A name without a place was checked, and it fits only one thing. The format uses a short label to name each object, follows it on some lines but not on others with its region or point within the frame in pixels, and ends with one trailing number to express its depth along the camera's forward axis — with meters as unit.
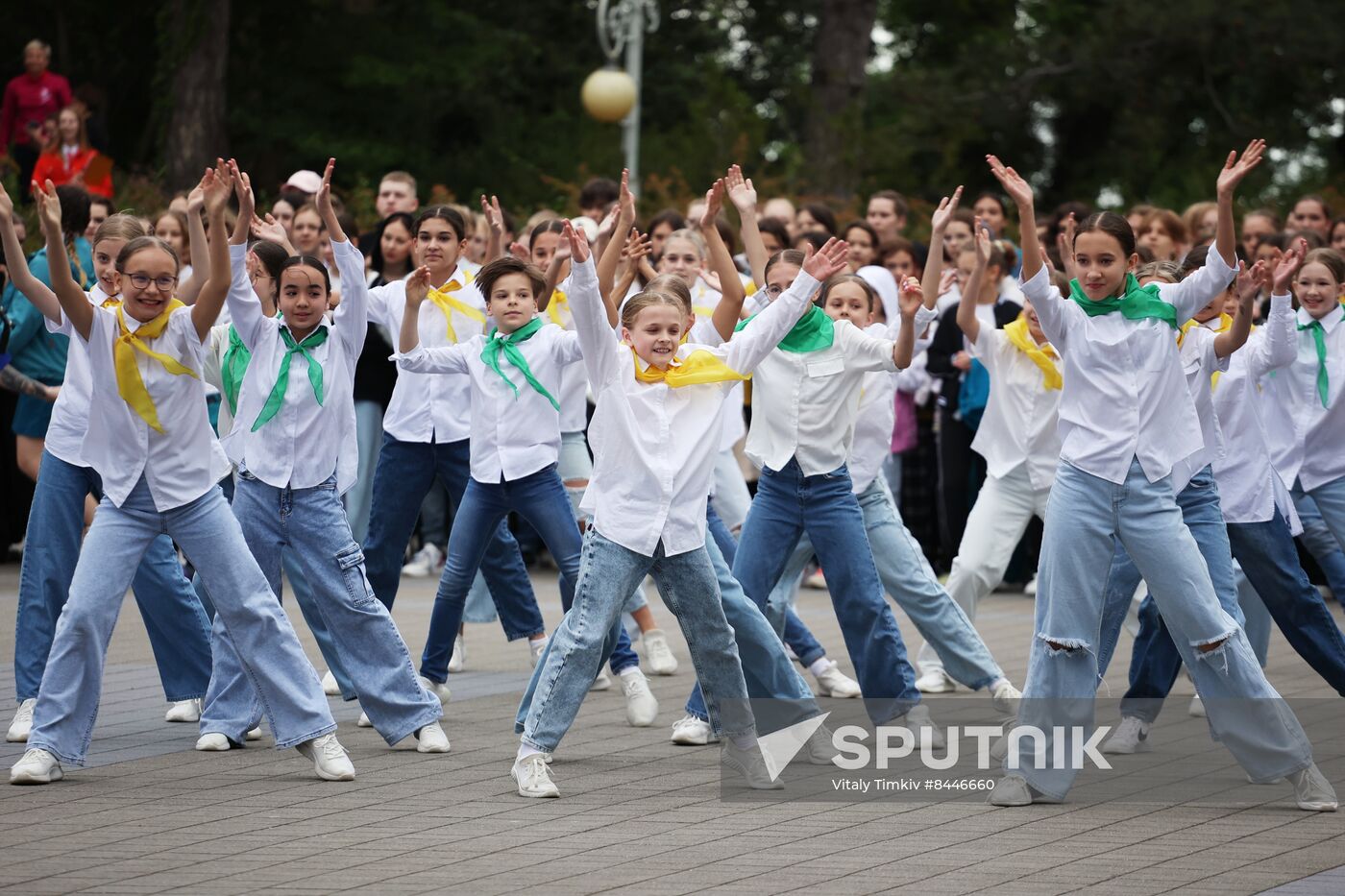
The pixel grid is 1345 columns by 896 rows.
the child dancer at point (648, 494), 13.34
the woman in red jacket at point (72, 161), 30.02
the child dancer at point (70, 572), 15.31
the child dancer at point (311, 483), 14.66
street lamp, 37.63
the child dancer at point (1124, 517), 13.04
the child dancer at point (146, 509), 13.59
